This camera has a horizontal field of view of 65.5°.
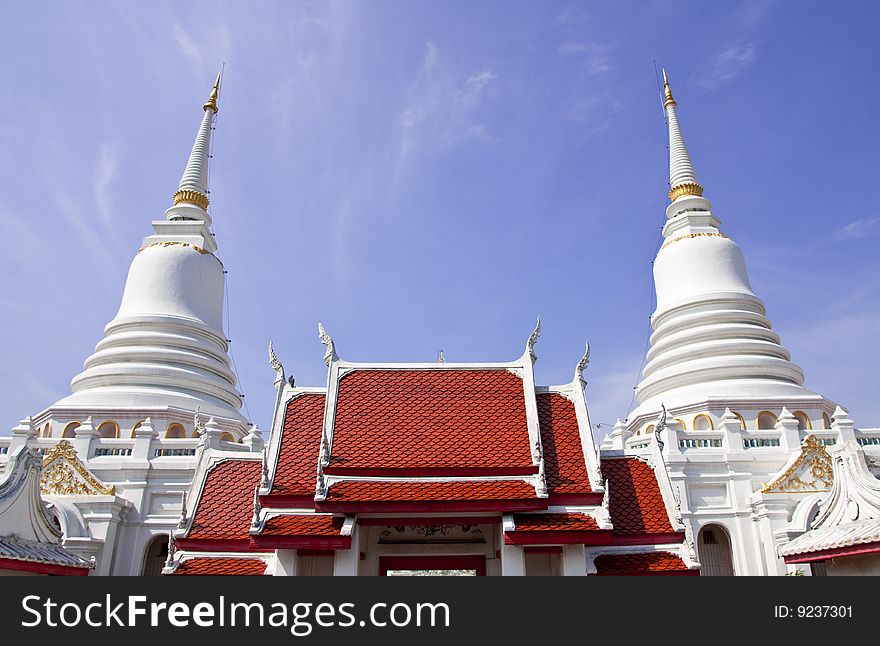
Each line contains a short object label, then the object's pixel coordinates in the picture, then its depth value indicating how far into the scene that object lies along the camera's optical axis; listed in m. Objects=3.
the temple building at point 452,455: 9.64
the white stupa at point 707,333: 22.80
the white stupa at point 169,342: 22.52
